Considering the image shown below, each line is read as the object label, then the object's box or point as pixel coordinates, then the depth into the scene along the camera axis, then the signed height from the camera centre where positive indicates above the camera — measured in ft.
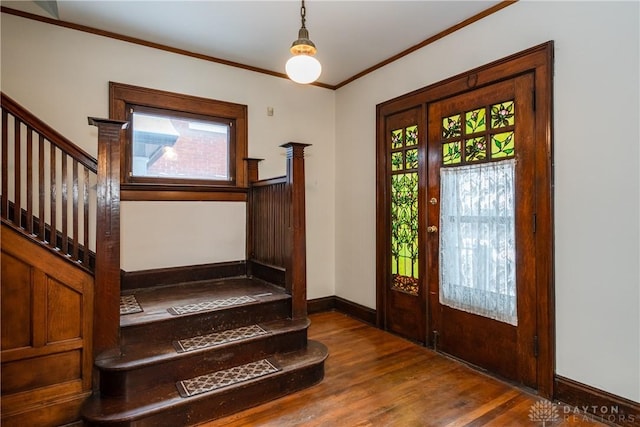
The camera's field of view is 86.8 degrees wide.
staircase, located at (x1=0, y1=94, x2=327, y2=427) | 6.30 -2.61
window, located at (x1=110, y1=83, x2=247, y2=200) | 10.34 +2.35
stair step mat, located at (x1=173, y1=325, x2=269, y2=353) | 7.68 -2.93
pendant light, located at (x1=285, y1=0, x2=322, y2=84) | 6.91 +3.22
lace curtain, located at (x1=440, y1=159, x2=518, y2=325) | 8.21 -0.66
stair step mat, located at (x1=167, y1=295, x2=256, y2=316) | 8.43 -2.32
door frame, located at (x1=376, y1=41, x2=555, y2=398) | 7.46 +0.50
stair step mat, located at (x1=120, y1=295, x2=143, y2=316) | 8.34 -2.31
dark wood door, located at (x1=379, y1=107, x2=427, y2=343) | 10.43 -0.40
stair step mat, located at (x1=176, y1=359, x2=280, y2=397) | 6.93 -3.53
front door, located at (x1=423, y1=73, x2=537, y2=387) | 7.88 -0.33
